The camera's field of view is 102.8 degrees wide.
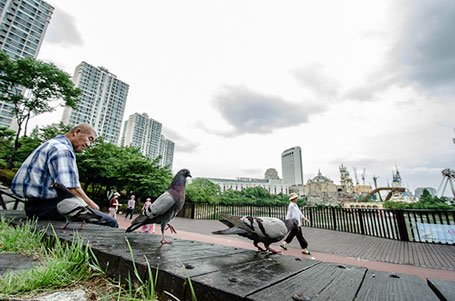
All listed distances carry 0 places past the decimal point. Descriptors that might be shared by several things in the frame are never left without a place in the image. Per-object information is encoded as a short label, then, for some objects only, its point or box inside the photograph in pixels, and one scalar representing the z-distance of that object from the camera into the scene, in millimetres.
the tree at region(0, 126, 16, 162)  15867
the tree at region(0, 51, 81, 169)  14789
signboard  6172
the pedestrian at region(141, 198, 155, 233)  6556
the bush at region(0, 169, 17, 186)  13508
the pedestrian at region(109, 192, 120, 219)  9214
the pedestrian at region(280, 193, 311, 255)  5541
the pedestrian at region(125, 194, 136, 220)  10812
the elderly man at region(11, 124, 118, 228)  2443
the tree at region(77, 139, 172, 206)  15234
